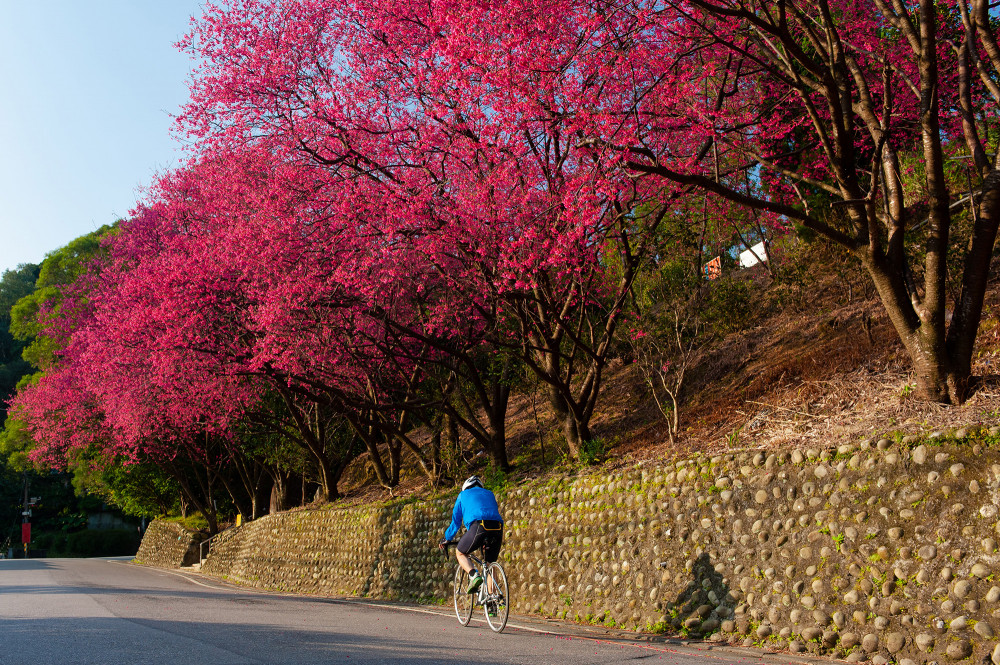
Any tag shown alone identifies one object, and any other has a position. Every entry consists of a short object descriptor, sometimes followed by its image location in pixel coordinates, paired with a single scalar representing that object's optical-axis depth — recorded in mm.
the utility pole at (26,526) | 49250
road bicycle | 8805
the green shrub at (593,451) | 11711
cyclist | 9312
